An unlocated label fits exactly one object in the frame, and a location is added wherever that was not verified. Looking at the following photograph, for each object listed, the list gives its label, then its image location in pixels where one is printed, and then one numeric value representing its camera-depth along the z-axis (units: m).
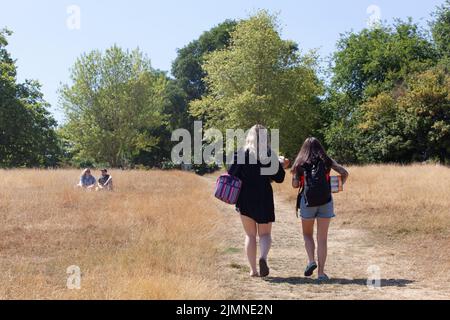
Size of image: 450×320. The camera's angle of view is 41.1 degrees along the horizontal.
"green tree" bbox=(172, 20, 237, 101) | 61.22
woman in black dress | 7.57
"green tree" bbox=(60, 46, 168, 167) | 46.28
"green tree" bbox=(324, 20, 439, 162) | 37.31
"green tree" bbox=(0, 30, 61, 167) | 42.38
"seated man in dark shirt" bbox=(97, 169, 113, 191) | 20.12
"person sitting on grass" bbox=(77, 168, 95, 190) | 20.25
